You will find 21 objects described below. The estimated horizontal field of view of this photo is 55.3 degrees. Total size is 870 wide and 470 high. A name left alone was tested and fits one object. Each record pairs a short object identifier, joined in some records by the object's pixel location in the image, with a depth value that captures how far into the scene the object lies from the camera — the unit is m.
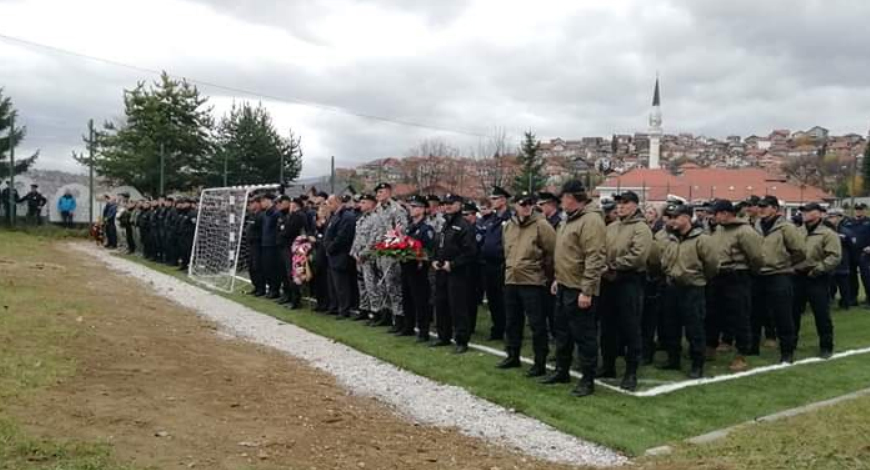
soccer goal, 18.55
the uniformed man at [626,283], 8.55
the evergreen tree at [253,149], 38.88
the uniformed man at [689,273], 9.24
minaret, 91.44
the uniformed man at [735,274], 9.94
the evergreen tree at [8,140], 29.75
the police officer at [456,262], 10.55
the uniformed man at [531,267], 9.00
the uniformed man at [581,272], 8.10
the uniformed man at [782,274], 10.09
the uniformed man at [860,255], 15.20
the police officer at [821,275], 10.47
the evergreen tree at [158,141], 35.59
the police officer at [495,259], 11.51
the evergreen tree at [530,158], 44.75
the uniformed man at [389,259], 12.00
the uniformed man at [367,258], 12.48
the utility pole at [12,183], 28.34
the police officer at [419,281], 11.40
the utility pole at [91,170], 30.12
